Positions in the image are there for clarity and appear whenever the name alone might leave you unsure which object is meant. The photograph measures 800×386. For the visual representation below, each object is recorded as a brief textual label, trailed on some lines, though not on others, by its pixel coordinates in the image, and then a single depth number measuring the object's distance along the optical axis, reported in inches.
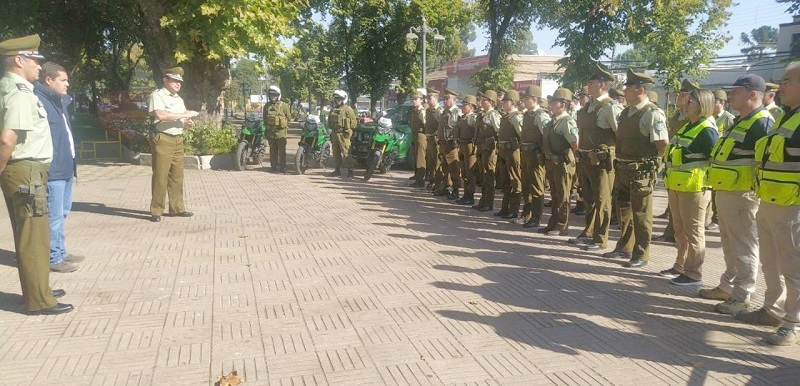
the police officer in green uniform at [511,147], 363.3
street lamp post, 791.1
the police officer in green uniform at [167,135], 335.0
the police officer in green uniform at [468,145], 416.5
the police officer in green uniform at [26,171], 186.2
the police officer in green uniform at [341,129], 560.1
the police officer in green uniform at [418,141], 500.4
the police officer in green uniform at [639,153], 253.1
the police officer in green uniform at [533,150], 338.3
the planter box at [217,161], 605.9
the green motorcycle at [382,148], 541.0
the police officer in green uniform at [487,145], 389.7
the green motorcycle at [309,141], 581.9
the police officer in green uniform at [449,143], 439.8
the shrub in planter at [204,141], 622.2
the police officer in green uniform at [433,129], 472.1
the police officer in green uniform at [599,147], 282.2
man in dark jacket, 237.9
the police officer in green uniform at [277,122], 566.3
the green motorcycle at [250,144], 594.9
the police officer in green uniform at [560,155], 313.4
